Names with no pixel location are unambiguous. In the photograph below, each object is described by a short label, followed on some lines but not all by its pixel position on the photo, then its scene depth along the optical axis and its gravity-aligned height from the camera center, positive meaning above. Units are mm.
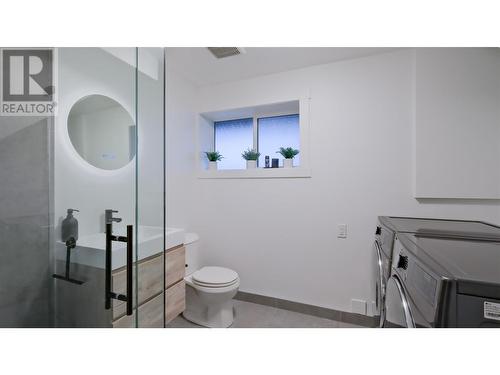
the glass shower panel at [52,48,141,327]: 1089 +32
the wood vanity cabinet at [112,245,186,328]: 982 -514
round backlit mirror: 1306 +334
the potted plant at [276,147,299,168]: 2041 +282
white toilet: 1686 -849
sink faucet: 1074 -172
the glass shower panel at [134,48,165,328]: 919 +4
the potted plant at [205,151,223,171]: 2344 +280
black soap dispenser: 1280 -263
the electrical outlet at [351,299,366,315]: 1771 -987
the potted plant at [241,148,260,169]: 2195 +271
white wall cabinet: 1464 +445
